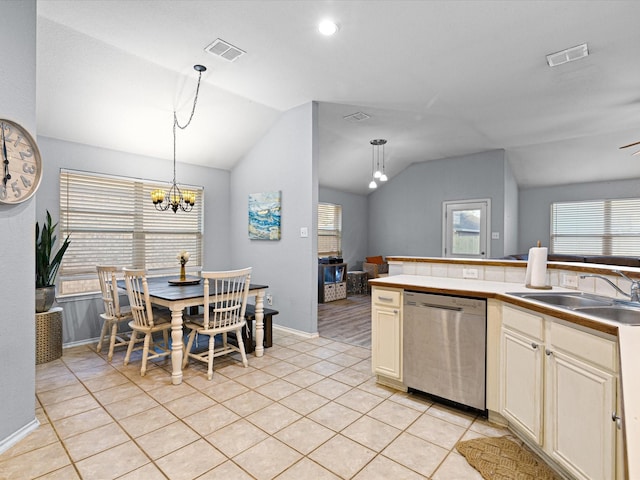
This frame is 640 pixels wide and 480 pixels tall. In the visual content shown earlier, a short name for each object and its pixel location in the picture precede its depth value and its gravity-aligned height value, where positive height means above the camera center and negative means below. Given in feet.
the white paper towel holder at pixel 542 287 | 7.68 -1.07
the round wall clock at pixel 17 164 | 6.61 +1.60
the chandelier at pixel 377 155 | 18.81 +5.74
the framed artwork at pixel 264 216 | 15.44 +1.20
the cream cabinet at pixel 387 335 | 8.82 -2.55
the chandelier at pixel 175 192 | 11.80 +2.19
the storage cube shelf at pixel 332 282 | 21.99 -2.82
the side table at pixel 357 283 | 25.26 -3.24
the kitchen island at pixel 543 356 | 3.71 -1.77
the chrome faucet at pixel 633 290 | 5.90 -0.87
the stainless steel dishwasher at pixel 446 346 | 7.54 -2.54
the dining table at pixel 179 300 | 9.45 -1.79
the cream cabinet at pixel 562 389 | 4.60 -2.46
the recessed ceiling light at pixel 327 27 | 8.91 +5.84
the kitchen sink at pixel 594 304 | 5.72 -1.20
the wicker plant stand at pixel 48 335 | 10.83 -3.19
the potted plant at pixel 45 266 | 10.91 -0.89
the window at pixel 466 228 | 21.22 +0.85
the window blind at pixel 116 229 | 13.02 +0.50
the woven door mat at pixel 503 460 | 5.79 -4.07
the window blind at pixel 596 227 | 21.72 +0.97
